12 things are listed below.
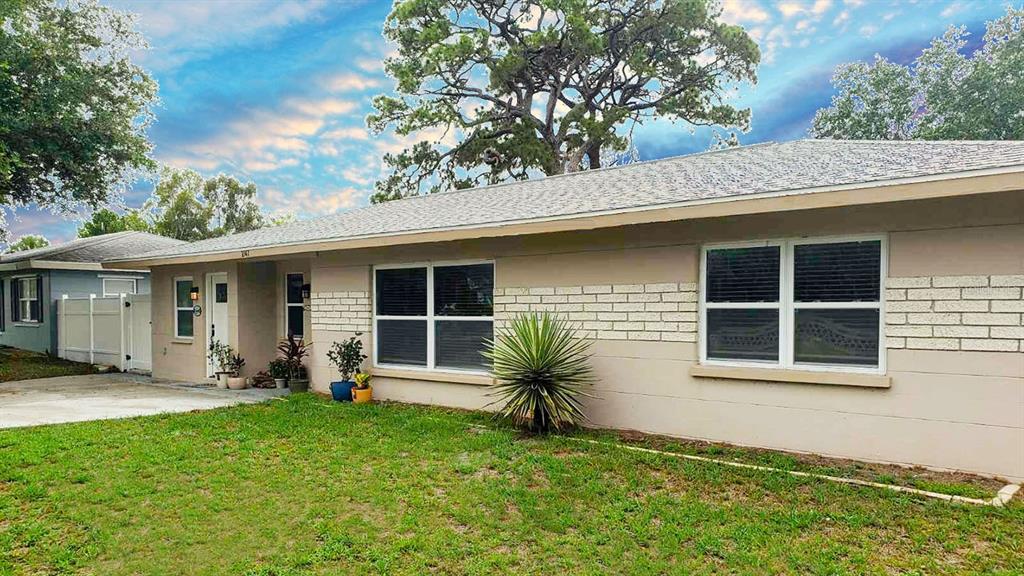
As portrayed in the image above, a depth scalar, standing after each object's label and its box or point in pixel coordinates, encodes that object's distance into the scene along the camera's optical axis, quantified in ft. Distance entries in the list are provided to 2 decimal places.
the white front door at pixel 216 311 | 37.78
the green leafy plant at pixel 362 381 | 29.50
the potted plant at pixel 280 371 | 35.37
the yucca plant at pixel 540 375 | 21.27
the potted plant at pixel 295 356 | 34.84
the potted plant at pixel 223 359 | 36.42
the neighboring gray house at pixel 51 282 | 55.57
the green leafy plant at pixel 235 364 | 36.32
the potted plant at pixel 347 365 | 29.86
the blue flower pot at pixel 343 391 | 29.84
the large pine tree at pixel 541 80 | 71.56
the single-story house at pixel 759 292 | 16.15
